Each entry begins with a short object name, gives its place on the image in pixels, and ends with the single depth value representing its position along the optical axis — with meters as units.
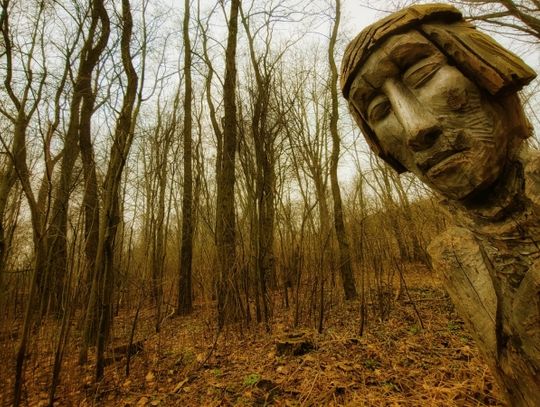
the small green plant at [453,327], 3.61
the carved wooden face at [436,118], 1.10
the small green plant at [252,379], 2.77
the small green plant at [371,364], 2.87
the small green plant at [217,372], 3.16
